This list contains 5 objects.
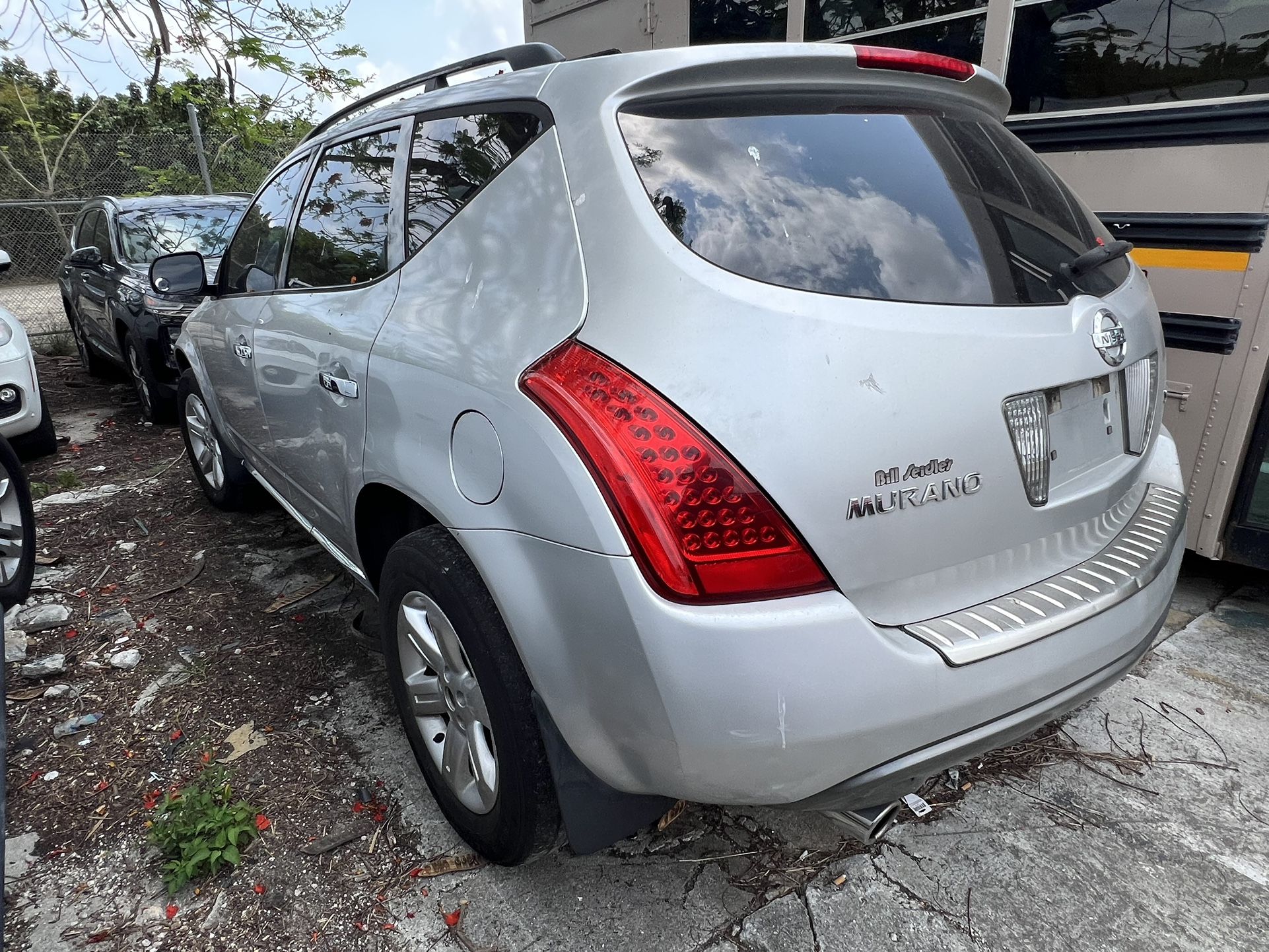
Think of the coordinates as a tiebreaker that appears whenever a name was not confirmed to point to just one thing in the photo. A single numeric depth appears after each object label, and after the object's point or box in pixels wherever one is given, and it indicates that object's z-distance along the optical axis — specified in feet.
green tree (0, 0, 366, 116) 21.58
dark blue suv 19.56
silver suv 4.45
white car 16.08
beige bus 9.09
